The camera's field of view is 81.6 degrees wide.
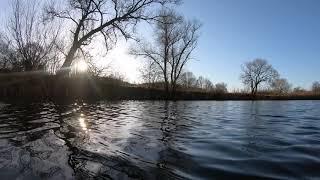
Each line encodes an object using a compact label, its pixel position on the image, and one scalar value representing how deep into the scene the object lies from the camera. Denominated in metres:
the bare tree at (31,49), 18.09
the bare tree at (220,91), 29.16
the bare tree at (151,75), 28.79
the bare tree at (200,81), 69.42
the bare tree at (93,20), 17.07
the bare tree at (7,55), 19.97
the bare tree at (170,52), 26.92
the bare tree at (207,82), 71.69
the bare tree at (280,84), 56.46
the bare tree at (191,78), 59.17
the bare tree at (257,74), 49.21
